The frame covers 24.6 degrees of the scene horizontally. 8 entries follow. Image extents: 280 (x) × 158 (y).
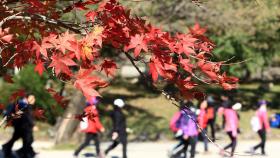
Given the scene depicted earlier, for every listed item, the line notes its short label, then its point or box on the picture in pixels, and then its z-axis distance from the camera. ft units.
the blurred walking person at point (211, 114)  64.48
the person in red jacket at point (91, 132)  47.50
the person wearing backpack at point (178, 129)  47.49
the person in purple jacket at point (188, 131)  46.62
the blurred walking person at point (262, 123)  51.57
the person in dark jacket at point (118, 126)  46.06
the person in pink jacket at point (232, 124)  49.11
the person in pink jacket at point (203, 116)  50.98
